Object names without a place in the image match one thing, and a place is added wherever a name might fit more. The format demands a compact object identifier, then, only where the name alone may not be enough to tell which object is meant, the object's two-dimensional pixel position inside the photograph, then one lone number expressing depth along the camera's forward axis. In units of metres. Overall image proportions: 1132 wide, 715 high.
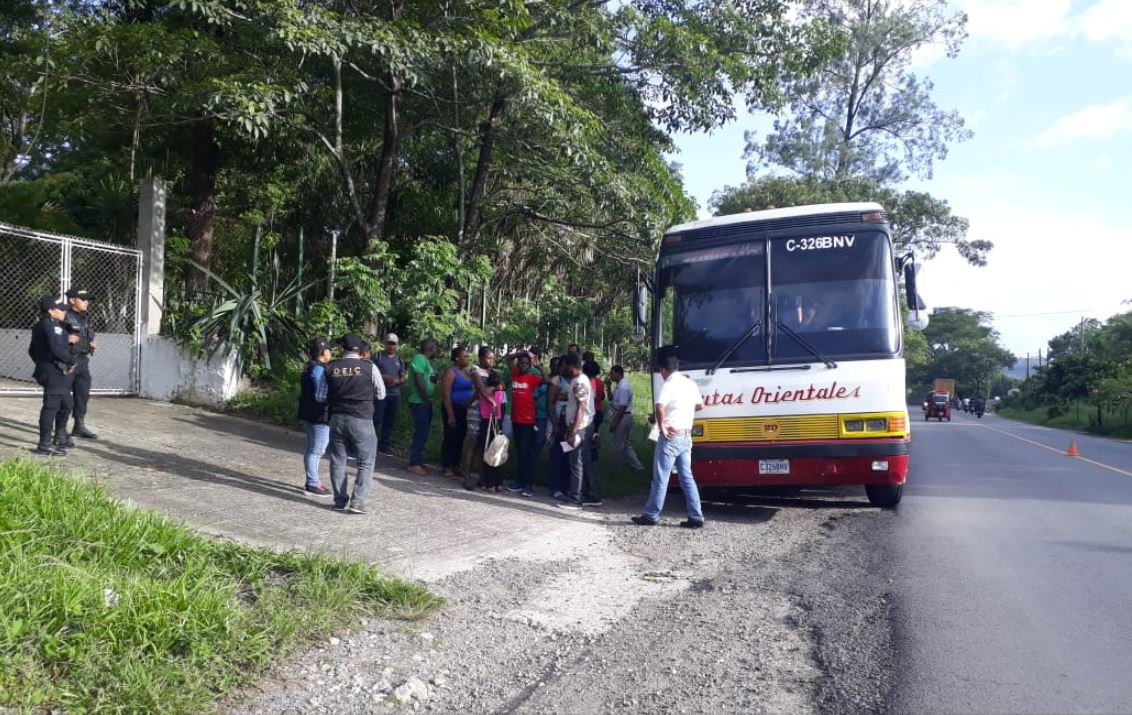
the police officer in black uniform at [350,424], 7.91
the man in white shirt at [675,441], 8.51
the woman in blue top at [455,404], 10.38
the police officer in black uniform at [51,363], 8.44
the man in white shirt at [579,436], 9.47
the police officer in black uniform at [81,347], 9.02
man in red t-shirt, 10.16
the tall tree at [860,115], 32.72
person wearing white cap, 11.12
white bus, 8.66
